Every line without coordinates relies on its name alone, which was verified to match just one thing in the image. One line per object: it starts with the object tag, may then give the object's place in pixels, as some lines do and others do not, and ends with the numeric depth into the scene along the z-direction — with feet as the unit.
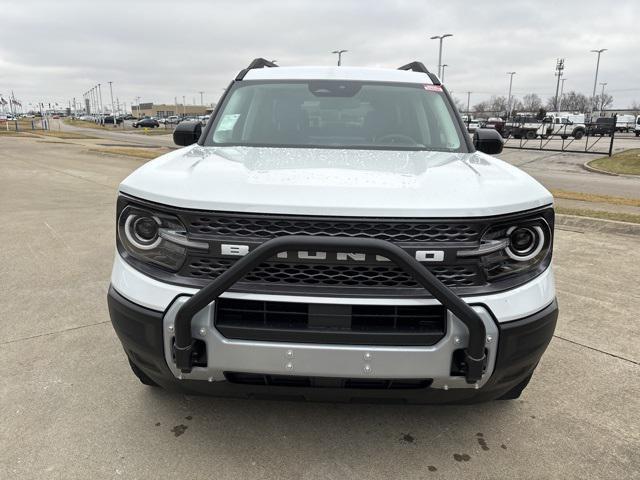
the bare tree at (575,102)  360.38
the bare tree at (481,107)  420.56
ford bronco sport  6.39
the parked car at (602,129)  142.43
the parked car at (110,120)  268.21
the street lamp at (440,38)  136.63
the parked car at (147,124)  214.69
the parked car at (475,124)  155.55
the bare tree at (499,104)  395.48
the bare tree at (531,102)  391.24
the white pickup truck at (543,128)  127.85
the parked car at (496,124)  136.56
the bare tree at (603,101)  352.28
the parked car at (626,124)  186.94
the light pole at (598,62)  237.25
